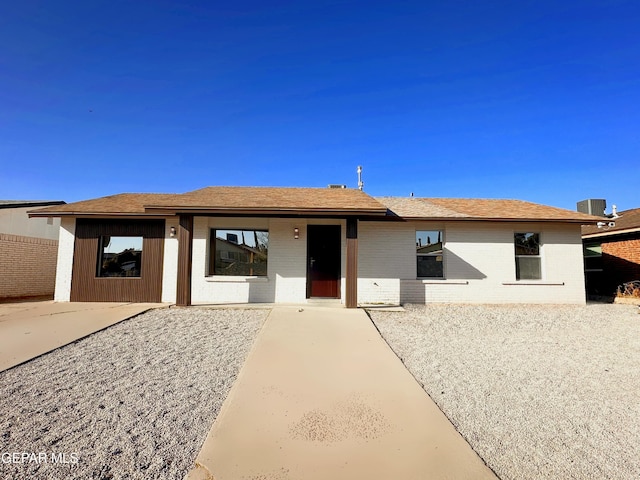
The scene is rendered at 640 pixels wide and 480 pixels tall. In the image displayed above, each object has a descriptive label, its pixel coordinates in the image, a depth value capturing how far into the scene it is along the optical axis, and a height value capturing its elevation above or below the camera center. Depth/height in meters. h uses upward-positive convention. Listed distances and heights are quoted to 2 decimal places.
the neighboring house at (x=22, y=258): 11.05 +0.21
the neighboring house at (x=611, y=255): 11.31 +0.52
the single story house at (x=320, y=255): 9.38 +0.36
